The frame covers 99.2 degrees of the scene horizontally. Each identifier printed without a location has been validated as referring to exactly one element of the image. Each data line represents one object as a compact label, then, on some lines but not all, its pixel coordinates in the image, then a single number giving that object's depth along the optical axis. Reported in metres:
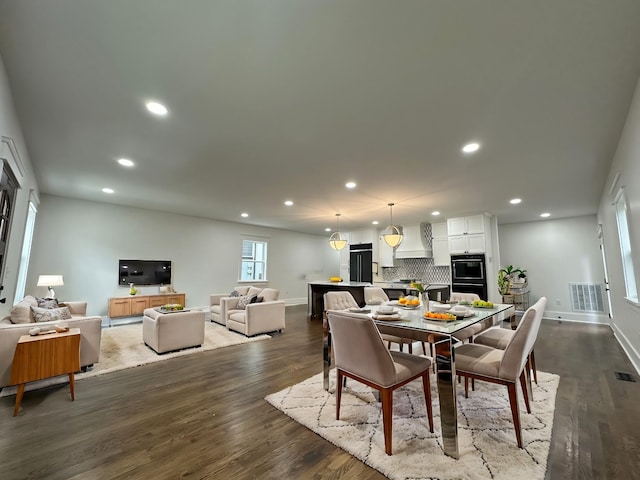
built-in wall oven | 6.52
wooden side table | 2.44
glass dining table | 1.77
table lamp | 4.62
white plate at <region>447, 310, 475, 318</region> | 2.35
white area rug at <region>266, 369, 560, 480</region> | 1.66
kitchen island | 5.80
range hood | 8.01
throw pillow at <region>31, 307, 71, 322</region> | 3.18
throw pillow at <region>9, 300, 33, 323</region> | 2.97
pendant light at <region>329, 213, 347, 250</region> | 6.28
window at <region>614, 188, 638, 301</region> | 3.51
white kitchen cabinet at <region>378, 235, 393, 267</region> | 8.54
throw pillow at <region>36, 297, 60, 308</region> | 3.67
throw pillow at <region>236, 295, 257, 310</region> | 5.20
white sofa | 2.68
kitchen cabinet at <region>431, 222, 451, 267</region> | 7.61
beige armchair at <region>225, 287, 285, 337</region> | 4.89
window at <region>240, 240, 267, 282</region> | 8.73
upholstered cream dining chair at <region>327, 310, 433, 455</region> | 1.89
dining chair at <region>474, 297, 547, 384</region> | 2.68
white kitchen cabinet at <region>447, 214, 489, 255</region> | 6.58
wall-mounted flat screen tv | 6.24
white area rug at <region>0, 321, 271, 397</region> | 3.14
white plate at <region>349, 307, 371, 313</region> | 2.73
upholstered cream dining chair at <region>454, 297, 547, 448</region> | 1.91
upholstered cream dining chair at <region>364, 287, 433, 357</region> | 4.05
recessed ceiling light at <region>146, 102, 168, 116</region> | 2.40
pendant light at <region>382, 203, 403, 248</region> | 5.13
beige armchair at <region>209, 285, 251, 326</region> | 5.72
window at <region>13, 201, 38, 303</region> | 4.59
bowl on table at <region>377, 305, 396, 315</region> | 2.46
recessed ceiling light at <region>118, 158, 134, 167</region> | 3.61
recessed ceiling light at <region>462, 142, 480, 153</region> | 3.06
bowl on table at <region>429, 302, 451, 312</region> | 2.72
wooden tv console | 5.82
